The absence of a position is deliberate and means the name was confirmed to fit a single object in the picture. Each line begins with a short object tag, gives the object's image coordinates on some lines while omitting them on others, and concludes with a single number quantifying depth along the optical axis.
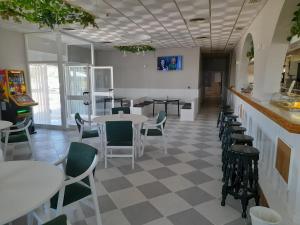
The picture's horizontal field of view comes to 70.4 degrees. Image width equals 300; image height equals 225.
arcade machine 5.13
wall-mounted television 9.12
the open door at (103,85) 9.02
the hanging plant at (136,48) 7.71
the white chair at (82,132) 4.10
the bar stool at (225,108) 6.20
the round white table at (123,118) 3.88
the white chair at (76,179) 1.81
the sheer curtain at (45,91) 6.44
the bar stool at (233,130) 3.48
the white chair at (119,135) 3.46
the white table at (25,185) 1.26
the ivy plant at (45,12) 2.53
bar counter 1.90
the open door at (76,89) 6.46
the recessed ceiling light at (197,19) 4.56
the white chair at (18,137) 3.76
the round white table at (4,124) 3.60
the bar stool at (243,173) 2.35
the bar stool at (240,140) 2.92
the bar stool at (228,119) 4.68
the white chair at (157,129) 4.25
